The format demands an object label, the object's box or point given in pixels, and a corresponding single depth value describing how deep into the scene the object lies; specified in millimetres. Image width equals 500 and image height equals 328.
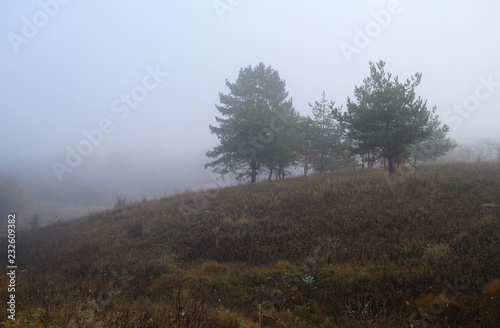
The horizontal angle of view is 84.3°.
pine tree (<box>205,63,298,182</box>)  20078
